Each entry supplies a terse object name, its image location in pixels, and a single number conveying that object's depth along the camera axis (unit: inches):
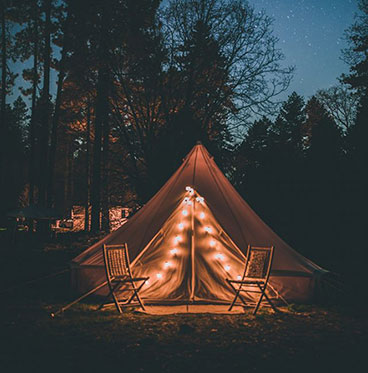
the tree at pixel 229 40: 517.7
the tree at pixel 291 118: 1620.1
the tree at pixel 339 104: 1112.6
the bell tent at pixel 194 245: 274.7
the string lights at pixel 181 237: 292.0
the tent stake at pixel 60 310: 224.4
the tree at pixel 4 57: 705.0
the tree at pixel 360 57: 737.6
